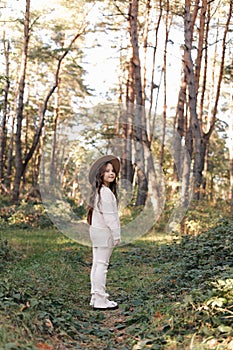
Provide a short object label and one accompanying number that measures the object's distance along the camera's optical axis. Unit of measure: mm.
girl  7023
